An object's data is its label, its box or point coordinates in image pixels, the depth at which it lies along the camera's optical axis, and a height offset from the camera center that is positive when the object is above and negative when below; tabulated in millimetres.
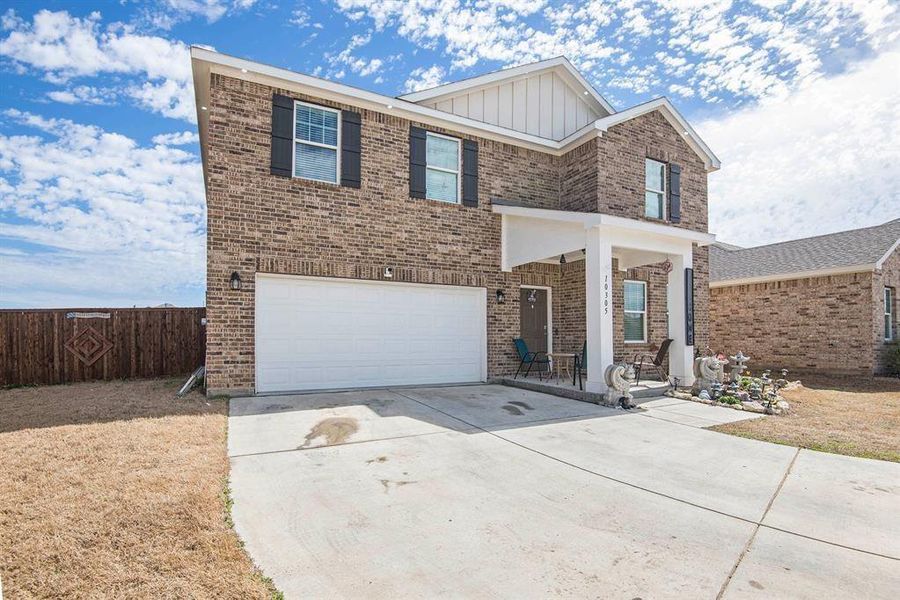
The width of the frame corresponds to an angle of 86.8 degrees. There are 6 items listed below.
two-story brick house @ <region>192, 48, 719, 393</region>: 8344 +1615
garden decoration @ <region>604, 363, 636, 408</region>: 8102 -1230
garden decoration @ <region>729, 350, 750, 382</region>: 9813 -1177
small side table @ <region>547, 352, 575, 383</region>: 10992 -1274
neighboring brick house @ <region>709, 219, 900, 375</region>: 13125 +203
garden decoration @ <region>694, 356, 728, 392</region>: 9297 -1192
